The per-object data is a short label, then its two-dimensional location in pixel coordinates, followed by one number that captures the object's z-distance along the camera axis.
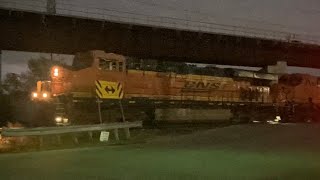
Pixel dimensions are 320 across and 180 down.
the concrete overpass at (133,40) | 39.41
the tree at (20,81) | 43.69
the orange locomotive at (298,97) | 40.22
